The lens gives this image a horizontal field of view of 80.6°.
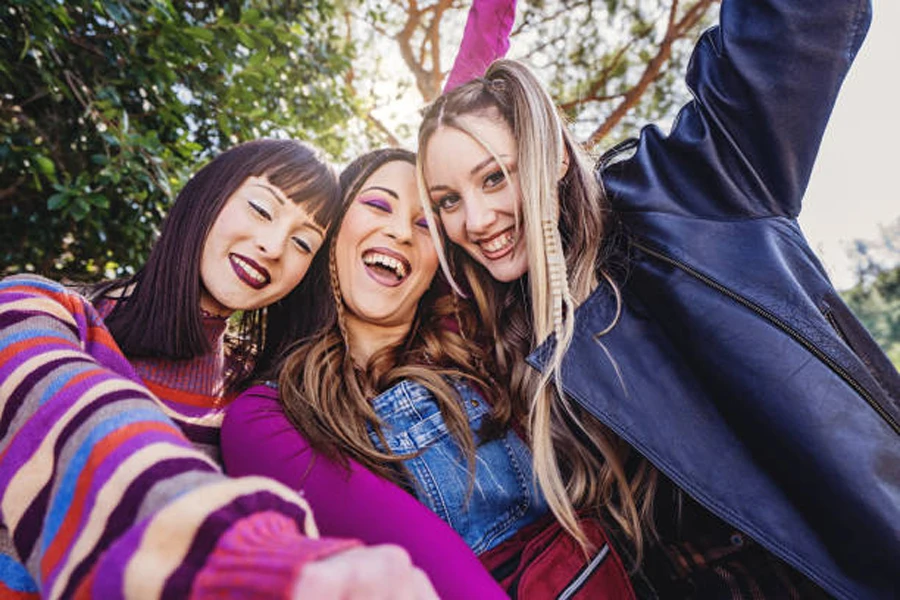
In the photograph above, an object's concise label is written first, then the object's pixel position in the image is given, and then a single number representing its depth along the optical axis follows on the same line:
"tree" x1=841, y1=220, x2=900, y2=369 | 18.39
